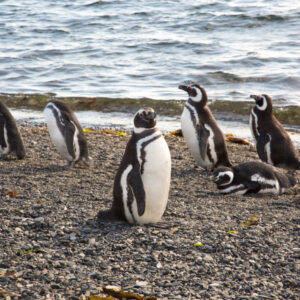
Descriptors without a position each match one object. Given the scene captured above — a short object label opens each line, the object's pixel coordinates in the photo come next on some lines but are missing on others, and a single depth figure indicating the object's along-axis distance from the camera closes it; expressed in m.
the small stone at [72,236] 8.96
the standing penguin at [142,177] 9.68
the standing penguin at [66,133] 14.53
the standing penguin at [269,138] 15.01
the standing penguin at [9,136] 14.88
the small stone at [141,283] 7.40
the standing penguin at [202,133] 14.91
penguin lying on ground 12.59
